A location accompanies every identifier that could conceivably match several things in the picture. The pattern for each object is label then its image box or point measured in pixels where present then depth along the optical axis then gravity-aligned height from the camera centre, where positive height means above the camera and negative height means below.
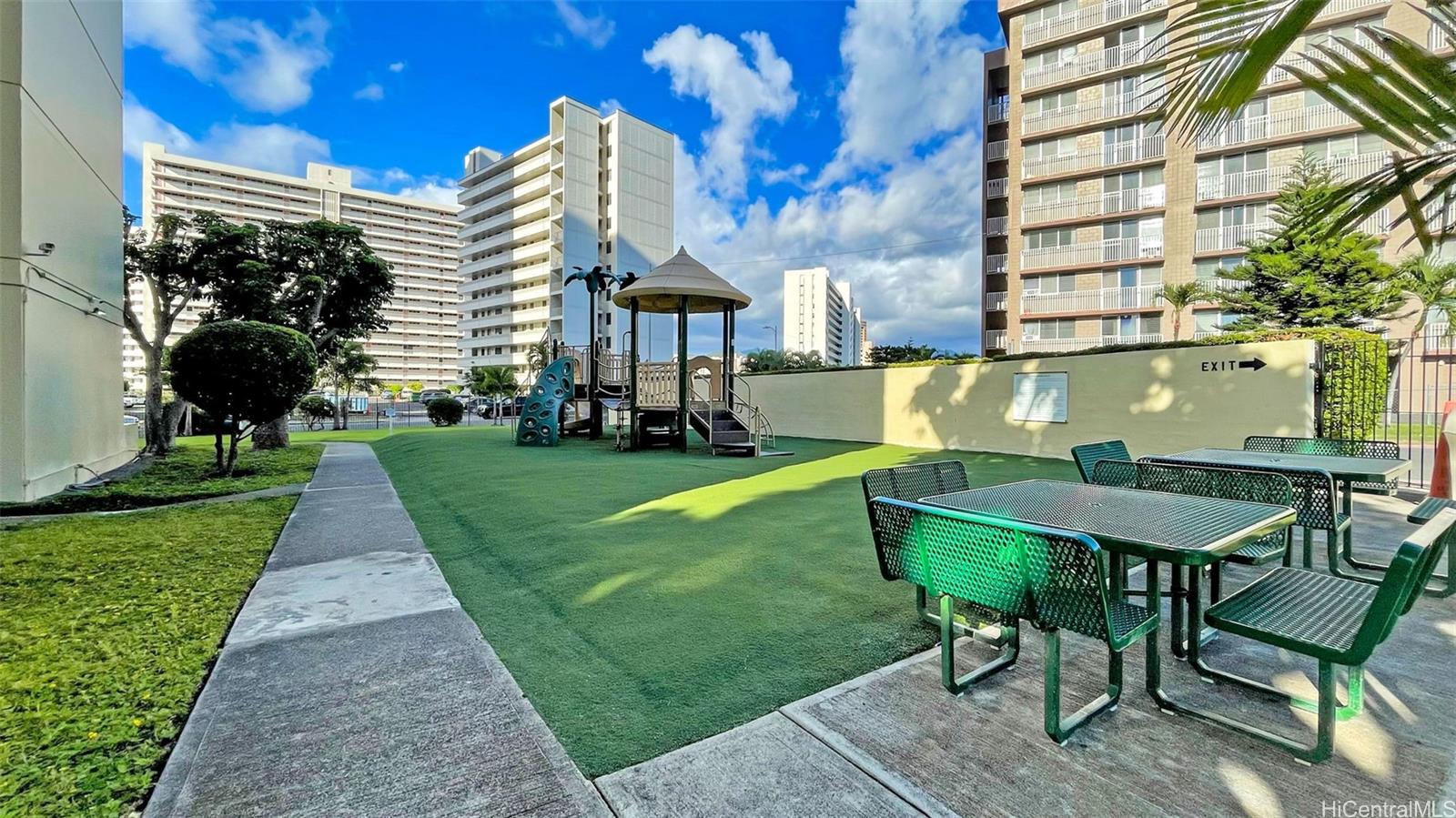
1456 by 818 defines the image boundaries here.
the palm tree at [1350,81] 1.93 +1.14
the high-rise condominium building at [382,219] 78.75 +28.03
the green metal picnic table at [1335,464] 3.74 -0.43
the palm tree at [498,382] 38.56 +1.58
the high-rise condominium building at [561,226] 57.47 +19.19
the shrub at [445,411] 25.32 -0.24
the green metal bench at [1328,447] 4.89 -0.38
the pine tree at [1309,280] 17.06 +3.85
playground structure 12.91 +0.52
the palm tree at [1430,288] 15.22 +3.36
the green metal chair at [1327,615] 1.66 -0.74
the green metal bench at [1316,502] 3.29 -0.57
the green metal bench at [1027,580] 1.82 -0.60
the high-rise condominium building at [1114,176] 23.66 +10.24
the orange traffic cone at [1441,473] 5.74 -0.70
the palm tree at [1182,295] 23.59 +4.55
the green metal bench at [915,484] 2.53 -0.45
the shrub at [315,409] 25.39 -0.15
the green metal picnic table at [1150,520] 1.97 -0.47
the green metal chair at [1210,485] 2.75 -0.48
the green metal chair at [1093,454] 4.45 -0.40
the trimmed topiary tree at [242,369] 8.18 +0.53
